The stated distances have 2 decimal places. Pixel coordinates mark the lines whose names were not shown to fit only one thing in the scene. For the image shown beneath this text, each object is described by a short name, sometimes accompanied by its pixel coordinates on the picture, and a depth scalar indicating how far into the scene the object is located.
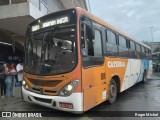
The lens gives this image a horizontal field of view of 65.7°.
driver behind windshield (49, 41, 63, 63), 3.50
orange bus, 3.20
